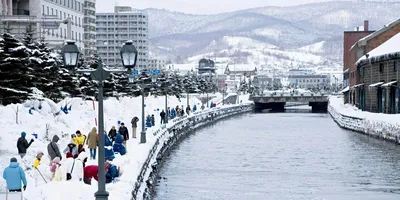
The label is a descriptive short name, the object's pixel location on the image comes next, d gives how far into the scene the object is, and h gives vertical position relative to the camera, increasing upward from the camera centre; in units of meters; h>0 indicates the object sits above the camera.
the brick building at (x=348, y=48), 96.38 +7.03
